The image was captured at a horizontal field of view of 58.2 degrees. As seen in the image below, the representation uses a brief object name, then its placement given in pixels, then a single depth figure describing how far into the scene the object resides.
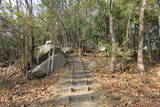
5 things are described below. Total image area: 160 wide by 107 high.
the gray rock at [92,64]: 8.76
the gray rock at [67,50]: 14.11
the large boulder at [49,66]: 7.72
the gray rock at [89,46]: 17.34
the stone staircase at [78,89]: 4.52
